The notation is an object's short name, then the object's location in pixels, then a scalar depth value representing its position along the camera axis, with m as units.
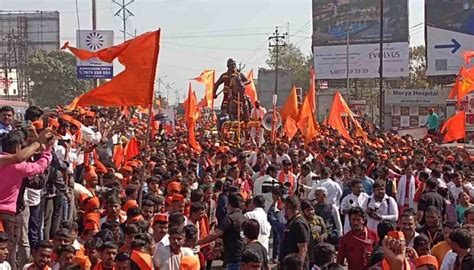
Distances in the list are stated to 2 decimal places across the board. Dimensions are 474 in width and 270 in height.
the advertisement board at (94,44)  23.86
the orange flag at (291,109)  20.45
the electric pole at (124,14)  60.58
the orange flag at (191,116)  17.17
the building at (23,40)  69.44
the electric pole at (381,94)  30.35
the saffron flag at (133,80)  9.58
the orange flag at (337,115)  20.05
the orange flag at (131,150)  14.27
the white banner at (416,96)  38.12
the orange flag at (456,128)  17.45
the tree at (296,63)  83.19
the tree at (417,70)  67.50
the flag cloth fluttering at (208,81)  23.95
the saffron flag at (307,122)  18.64
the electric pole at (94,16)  25.62
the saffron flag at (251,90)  25.24
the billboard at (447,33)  42.94
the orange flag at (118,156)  14.18
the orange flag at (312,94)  19.73
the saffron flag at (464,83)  20.61
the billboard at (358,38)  49.09
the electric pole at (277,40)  63.44
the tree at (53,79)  66.25
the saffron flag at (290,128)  19.48
